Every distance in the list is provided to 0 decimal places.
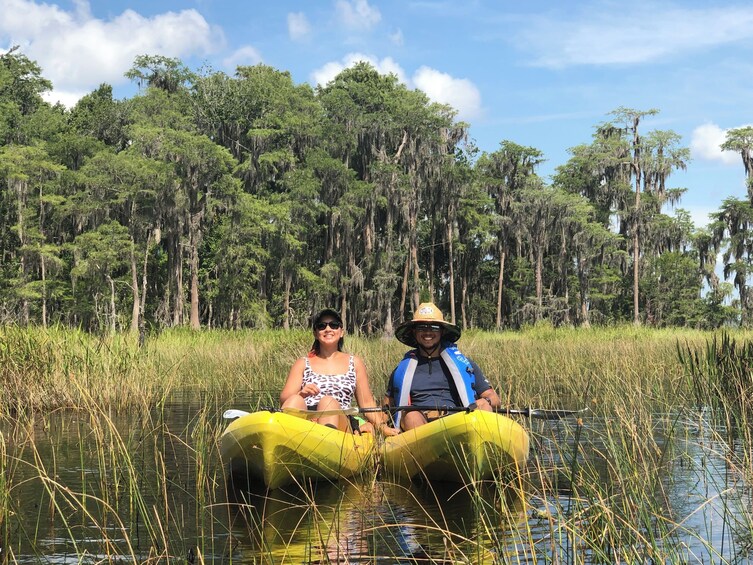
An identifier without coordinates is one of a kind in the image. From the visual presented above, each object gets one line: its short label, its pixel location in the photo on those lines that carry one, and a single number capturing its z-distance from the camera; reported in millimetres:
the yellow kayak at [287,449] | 6004
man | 6770
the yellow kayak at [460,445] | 5797
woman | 6762
